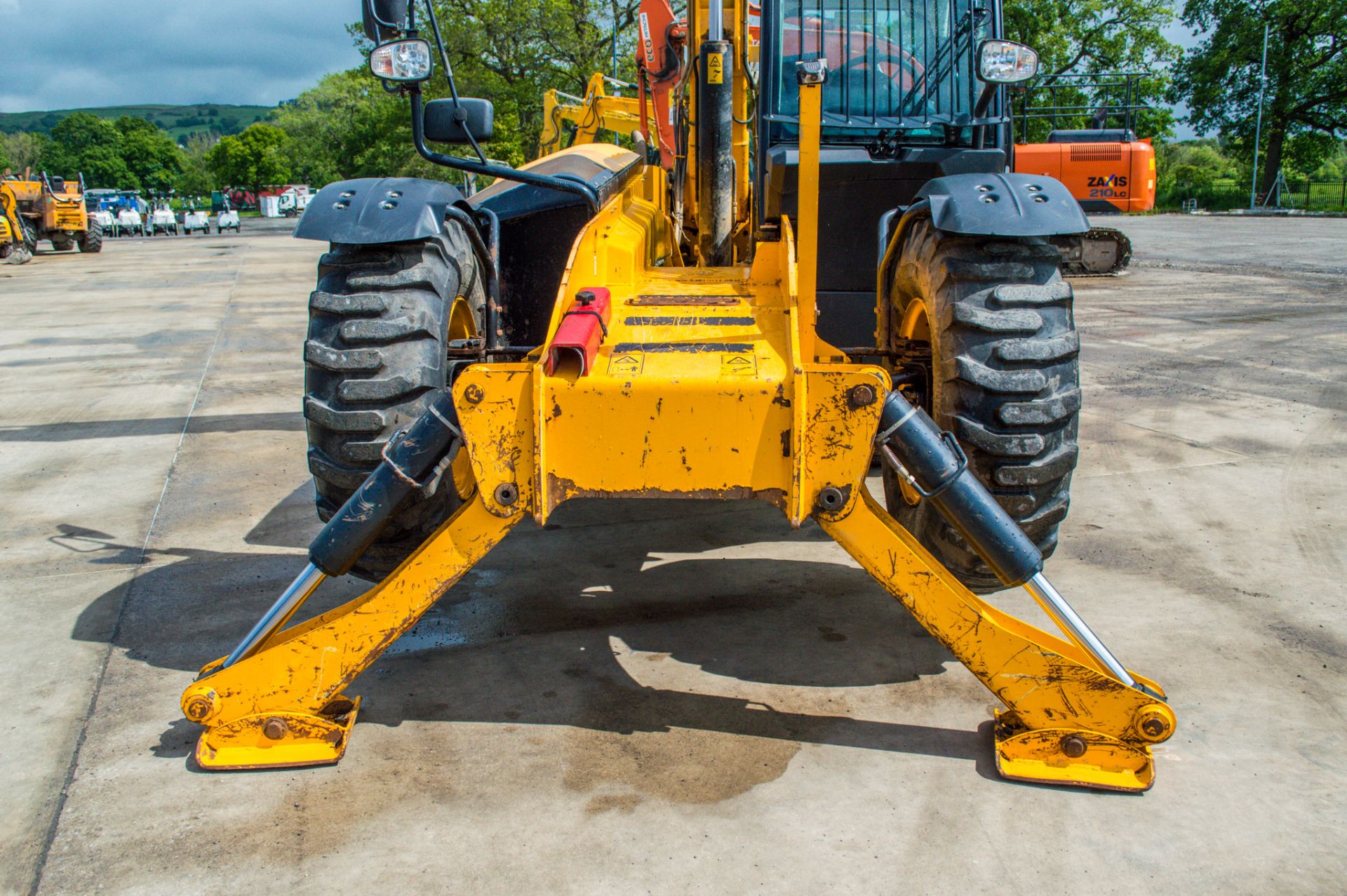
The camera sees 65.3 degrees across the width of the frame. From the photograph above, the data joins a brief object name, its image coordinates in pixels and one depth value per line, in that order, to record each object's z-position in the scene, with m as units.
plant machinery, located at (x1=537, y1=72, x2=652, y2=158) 10.72
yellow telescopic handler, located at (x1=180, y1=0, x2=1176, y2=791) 2.95
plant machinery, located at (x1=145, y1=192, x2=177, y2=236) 50.31
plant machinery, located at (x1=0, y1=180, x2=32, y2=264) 26.38
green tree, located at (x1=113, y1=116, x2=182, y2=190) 116.44
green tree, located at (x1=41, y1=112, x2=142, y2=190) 112.50
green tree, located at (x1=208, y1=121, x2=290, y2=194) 105.19
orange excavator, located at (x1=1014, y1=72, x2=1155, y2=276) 17.50
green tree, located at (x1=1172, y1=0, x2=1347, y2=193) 45.03
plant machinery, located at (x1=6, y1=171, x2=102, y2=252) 29.30
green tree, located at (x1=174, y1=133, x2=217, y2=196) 115.00
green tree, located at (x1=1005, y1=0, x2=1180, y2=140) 39.88
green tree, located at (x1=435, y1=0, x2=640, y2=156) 35.72
